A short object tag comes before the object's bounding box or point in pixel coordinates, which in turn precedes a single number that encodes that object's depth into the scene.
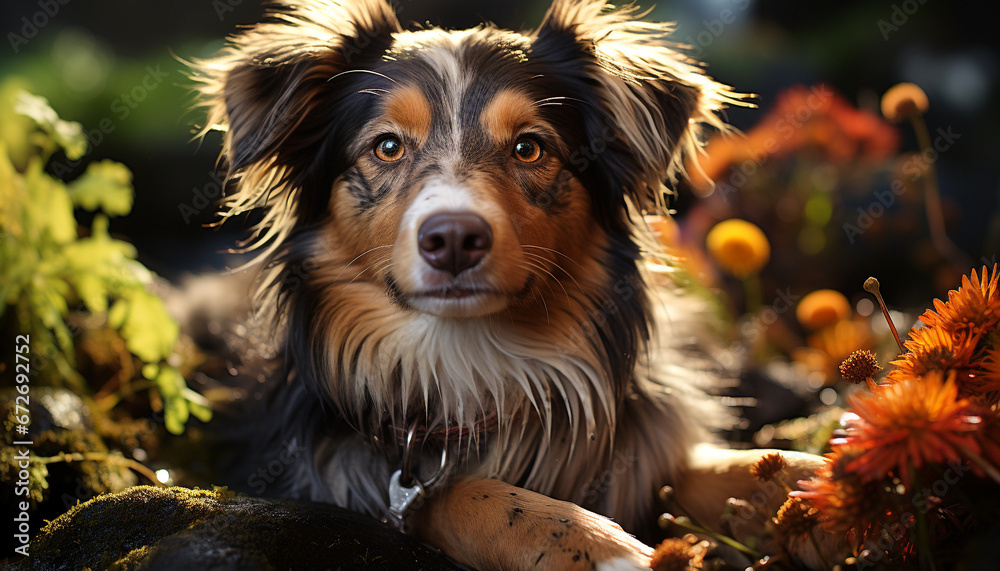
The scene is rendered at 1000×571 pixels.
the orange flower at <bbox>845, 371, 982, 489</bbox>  0.92
